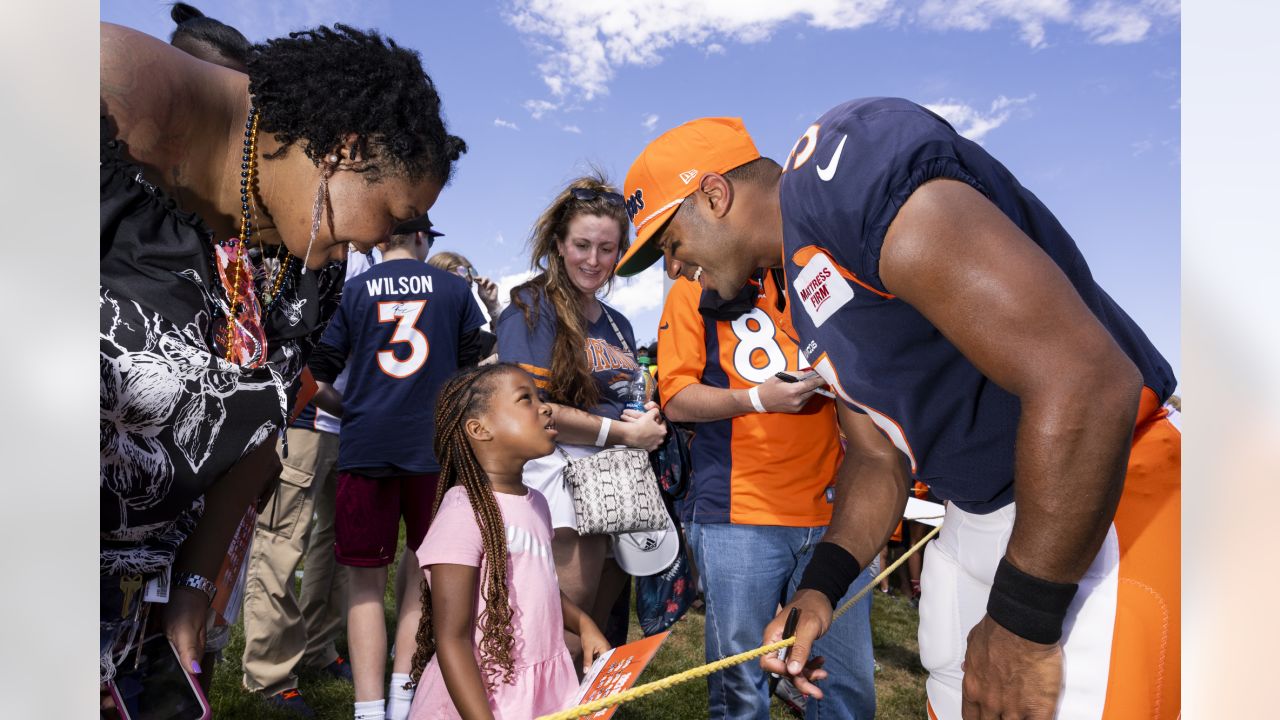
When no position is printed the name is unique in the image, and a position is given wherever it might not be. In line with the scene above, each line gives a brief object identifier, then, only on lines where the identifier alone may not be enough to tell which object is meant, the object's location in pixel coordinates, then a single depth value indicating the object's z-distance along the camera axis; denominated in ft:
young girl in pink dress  6.93
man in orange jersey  9.25
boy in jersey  11.69
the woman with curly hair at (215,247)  4.02
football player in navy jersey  3.66
